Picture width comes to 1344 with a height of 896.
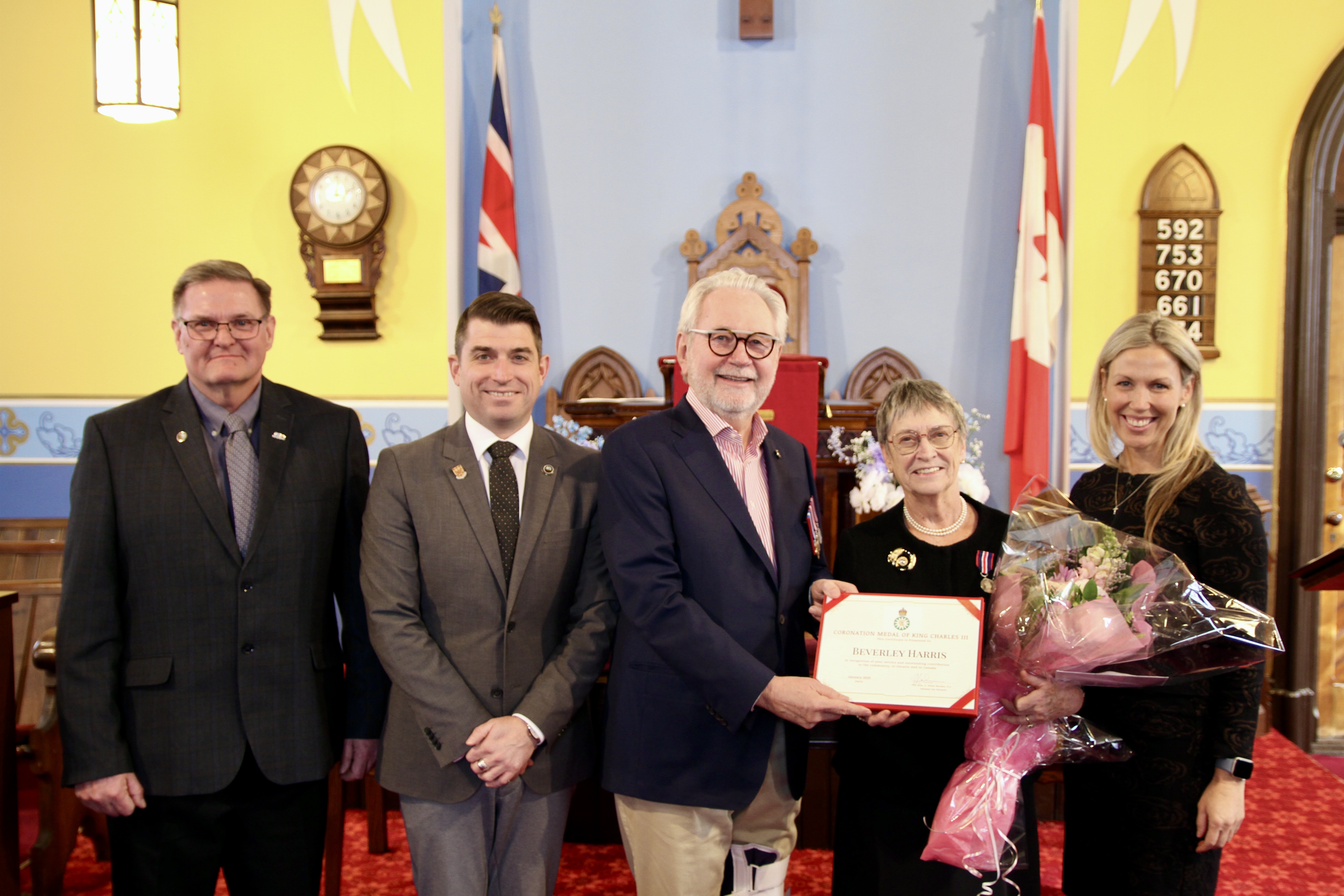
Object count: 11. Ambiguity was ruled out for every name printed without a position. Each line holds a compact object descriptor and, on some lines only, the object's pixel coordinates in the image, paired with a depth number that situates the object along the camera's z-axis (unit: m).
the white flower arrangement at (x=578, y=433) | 3.48
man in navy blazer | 1.51
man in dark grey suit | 1.62
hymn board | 4.18
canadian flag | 4.21
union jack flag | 4.40
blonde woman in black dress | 1.59
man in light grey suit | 1.61
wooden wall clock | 4.45
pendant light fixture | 3.63
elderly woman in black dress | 1.58
